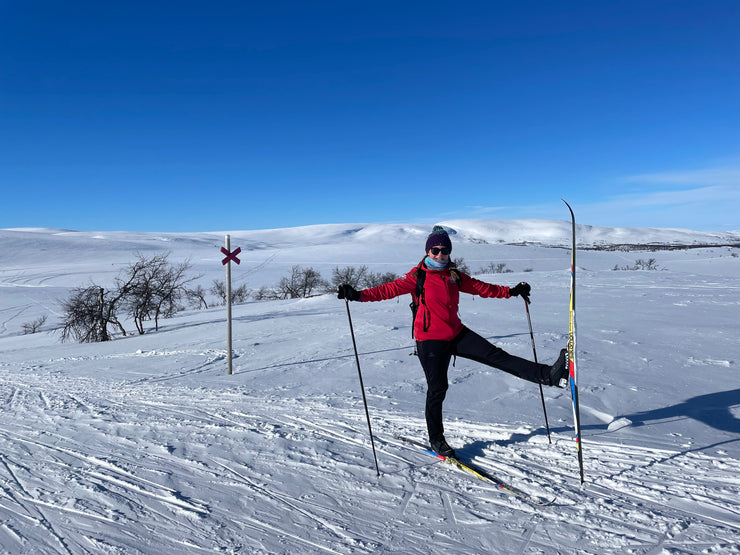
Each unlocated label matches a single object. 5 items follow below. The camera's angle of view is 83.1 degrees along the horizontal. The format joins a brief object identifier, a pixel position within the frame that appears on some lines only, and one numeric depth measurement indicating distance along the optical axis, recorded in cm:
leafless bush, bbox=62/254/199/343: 1797
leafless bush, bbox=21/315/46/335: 2653
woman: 367
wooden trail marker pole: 797
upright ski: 319
